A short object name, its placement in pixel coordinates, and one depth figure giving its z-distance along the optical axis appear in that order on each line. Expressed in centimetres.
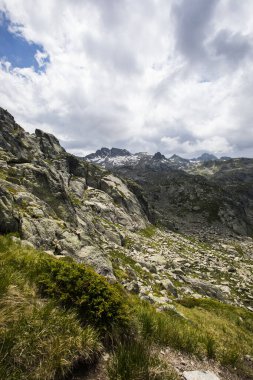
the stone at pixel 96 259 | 2105
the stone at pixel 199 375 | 668
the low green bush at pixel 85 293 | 731
